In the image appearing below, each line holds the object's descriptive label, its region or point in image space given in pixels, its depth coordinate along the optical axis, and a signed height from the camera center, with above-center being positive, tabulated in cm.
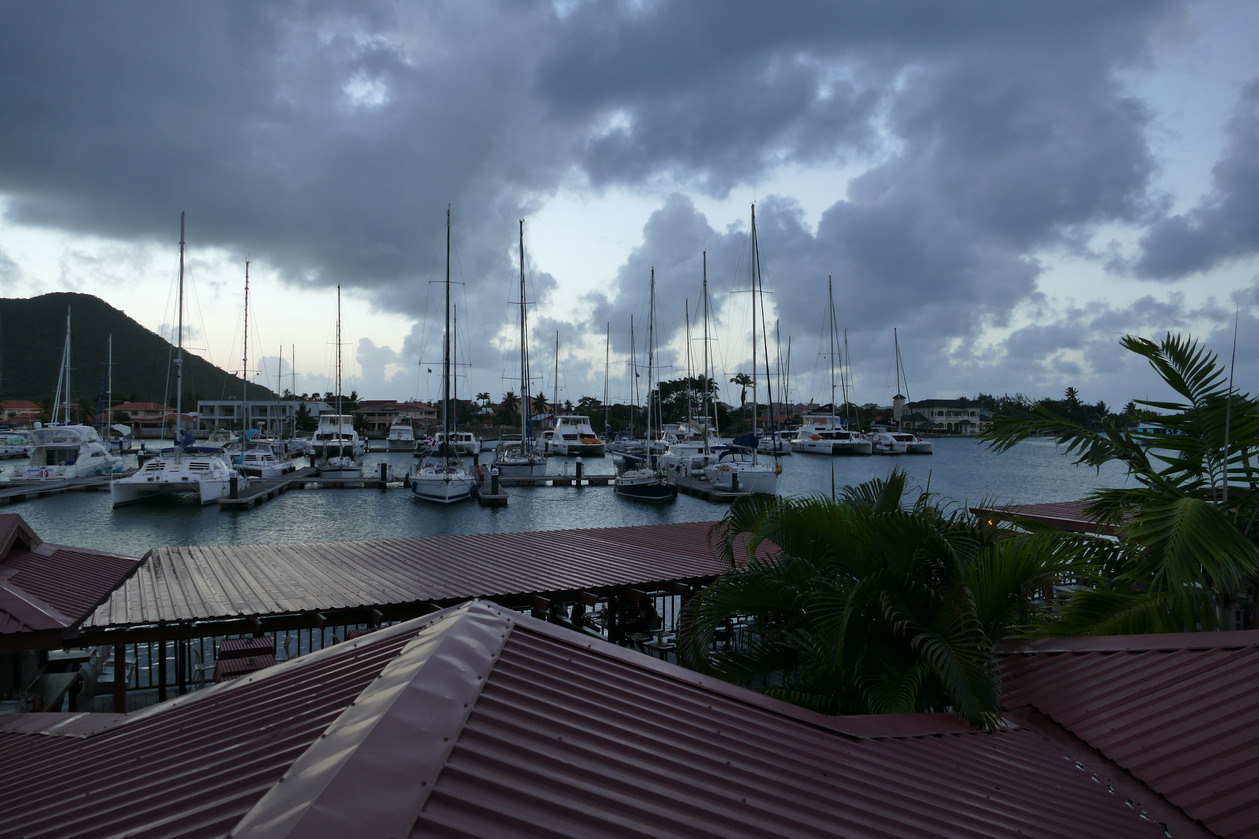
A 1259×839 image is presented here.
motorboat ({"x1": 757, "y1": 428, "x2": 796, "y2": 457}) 8963 -117
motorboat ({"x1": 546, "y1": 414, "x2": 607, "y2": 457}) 8606 -83
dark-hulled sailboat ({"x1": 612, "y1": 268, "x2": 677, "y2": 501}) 4944 -329
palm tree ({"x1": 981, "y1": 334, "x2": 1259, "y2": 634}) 591 -61
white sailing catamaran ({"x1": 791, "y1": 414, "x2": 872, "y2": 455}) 9438 -77
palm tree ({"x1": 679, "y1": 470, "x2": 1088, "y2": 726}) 652 -158
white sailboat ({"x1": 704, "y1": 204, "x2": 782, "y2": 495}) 4841 -240
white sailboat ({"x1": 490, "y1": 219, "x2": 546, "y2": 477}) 5522 -167
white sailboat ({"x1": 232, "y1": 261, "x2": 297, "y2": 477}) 5512 -188
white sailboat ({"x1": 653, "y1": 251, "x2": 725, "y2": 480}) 5672 -154
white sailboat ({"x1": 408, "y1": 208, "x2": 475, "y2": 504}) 4678 -297
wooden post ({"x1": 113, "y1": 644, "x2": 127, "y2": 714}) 1048 -329
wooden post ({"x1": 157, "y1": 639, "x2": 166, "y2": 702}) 1159 -362
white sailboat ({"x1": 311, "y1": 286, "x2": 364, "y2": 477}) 7000 -45
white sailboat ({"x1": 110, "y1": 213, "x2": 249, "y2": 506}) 4428 -257
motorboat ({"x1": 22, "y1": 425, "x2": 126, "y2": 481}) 5431 -128
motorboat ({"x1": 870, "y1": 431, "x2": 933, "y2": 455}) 9650 -127
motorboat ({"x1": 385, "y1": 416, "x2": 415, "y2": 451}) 10131 -52
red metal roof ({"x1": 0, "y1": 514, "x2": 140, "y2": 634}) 826 -185
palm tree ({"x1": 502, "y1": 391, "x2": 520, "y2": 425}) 13075 +486
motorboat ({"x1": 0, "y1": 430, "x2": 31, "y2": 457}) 7669 -99
